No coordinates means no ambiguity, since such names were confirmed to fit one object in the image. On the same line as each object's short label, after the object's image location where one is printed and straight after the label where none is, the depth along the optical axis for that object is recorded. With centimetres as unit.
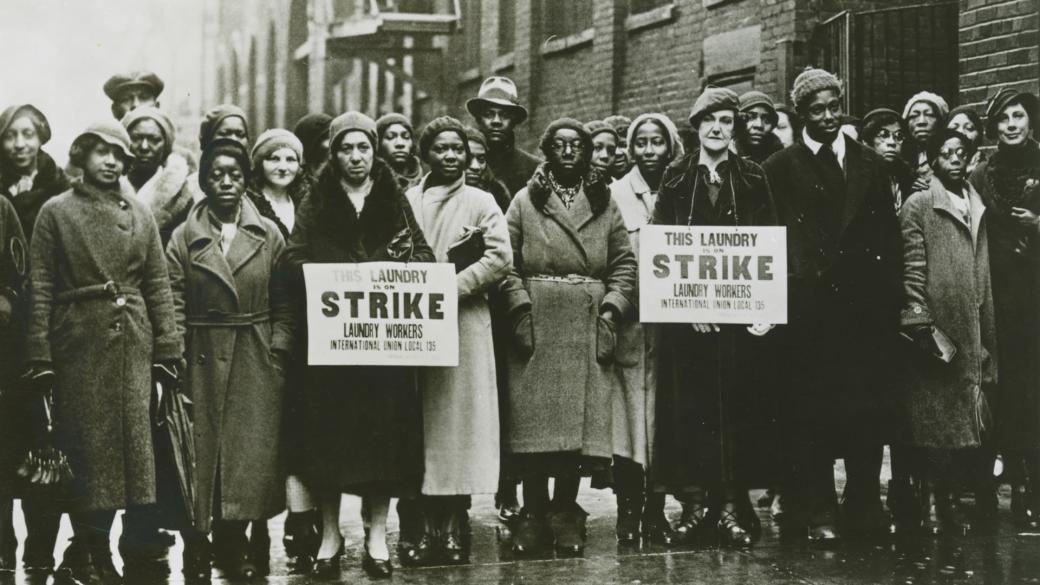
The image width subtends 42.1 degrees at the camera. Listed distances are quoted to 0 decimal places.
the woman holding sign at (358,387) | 641
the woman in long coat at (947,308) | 730
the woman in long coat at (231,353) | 640
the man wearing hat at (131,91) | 769
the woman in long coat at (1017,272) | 756
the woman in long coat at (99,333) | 615
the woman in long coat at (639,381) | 724
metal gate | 1167
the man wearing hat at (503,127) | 804
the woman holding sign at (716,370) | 706
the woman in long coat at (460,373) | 672
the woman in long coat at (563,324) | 696
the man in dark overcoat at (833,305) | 709
